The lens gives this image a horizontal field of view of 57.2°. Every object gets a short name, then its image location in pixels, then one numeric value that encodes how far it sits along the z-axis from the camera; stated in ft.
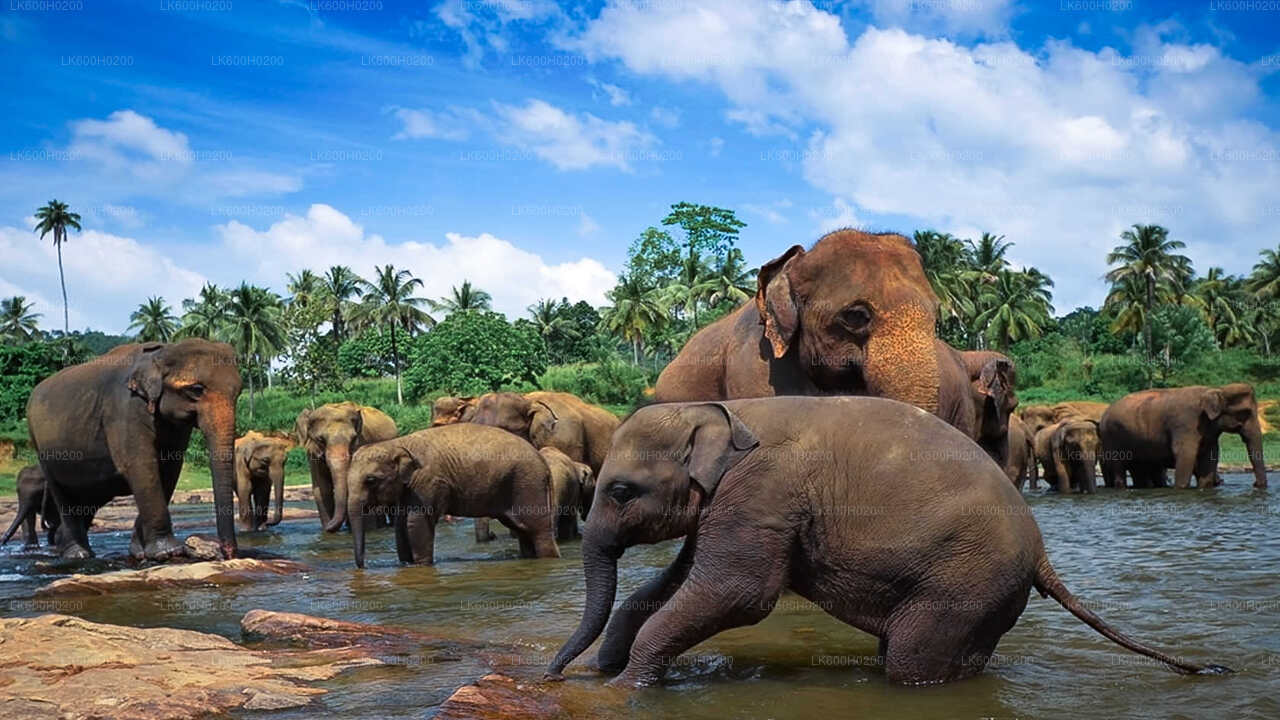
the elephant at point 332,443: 57.88
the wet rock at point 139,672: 19.61
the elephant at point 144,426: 47.47
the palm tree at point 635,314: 226.99
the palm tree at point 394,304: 246.88
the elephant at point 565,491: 56.90
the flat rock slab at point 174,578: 38.37
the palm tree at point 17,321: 288.92
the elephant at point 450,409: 80.57
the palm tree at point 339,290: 285.43
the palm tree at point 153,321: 264.52
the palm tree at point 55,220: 256.93
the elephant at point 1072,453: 90.38
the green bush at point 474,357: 179.42
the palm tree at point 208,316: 238.07
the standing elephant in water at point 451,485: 46.91
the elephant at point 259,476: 76.69
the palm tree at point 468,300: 272.10
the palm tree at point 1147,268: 222.69
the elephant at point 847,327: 24.25
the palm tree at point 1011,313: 209.97
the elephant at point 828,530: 20.29
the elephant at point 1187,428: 85.56
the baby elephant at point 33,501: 62.13
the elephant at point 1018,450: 81.30
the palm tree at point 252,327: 226.99
